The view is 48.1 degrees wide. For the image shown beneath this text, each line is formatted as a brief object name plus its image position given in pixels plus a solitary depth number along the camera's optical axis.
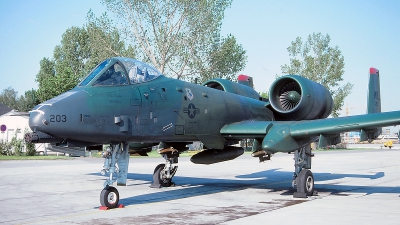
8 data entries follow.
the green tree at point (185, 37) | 42.53
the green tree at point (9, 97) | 145.25
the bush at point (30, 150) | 35.00
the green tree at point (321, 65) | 68.75
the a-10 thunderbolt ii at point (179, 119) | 9.58
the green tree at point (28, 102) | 104.19
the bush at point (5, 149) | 36.41
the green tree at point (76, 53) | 44.44
